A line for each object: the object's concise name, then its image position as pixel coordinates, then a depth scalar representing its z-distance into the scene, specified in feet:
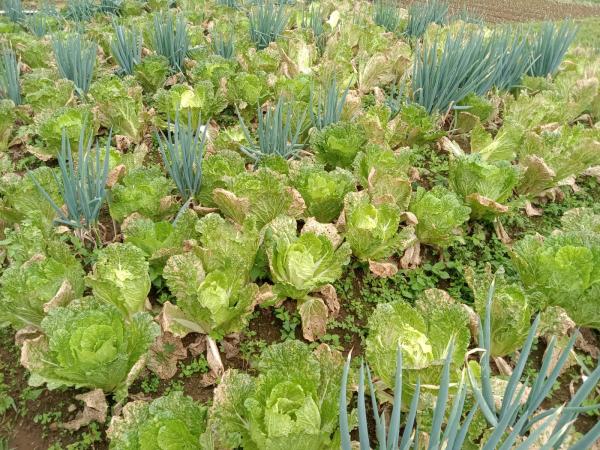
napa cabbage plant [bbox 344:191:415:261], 6.27
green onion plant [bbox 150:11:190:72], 10.55
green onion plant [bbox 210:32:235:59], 10.93
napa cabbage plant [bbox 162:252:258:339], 5.20
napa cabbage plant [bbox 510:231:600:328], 5.50
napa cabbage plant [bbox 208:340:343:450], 4.09
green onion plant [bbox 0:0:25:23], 13.99
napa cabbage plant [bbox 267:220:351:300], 5.68
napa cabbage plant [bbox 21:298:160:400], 4.50
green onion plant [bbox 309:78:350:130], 7.85
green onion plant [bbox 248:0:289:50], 12.22
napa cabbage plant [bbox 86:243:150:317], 5.27
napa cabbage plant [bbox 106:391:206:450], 4.05
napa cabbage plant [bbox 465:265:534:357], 5.17
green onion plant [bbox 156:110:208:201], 6.43
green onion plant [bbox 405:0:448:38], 13.97
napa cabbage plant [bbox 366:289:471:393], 4.74
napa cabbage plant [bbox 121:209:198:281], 5.88
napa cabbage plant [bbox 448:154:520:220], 7.06
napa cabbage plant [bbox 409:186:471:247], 6.61
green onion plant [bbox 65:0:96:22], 13.55
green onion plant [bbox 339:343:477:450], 2.71
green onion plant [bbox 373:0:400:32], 14.34
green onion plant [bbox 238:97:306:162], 7.09
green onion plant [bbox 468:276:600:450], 2.68
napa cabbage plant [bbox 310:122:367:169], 7.50
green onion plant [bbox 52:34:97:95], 9.29
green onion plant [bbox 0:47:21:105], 8.86
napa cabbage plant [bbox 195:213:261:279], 5.58
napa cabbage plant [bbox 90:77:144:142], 8.41
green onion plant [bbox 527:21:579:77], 10.95
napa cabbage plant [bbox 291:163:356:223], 6.71
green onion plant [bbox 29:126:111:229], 5.63
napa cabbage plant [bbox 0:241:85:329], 5.16
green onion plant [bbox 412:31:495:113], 8.75
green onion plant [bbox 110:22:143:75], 10.03
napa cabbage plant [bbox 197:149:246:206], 6.94
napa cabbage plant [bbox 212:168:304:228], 6.37
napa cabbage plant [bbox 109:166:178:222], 6.49
